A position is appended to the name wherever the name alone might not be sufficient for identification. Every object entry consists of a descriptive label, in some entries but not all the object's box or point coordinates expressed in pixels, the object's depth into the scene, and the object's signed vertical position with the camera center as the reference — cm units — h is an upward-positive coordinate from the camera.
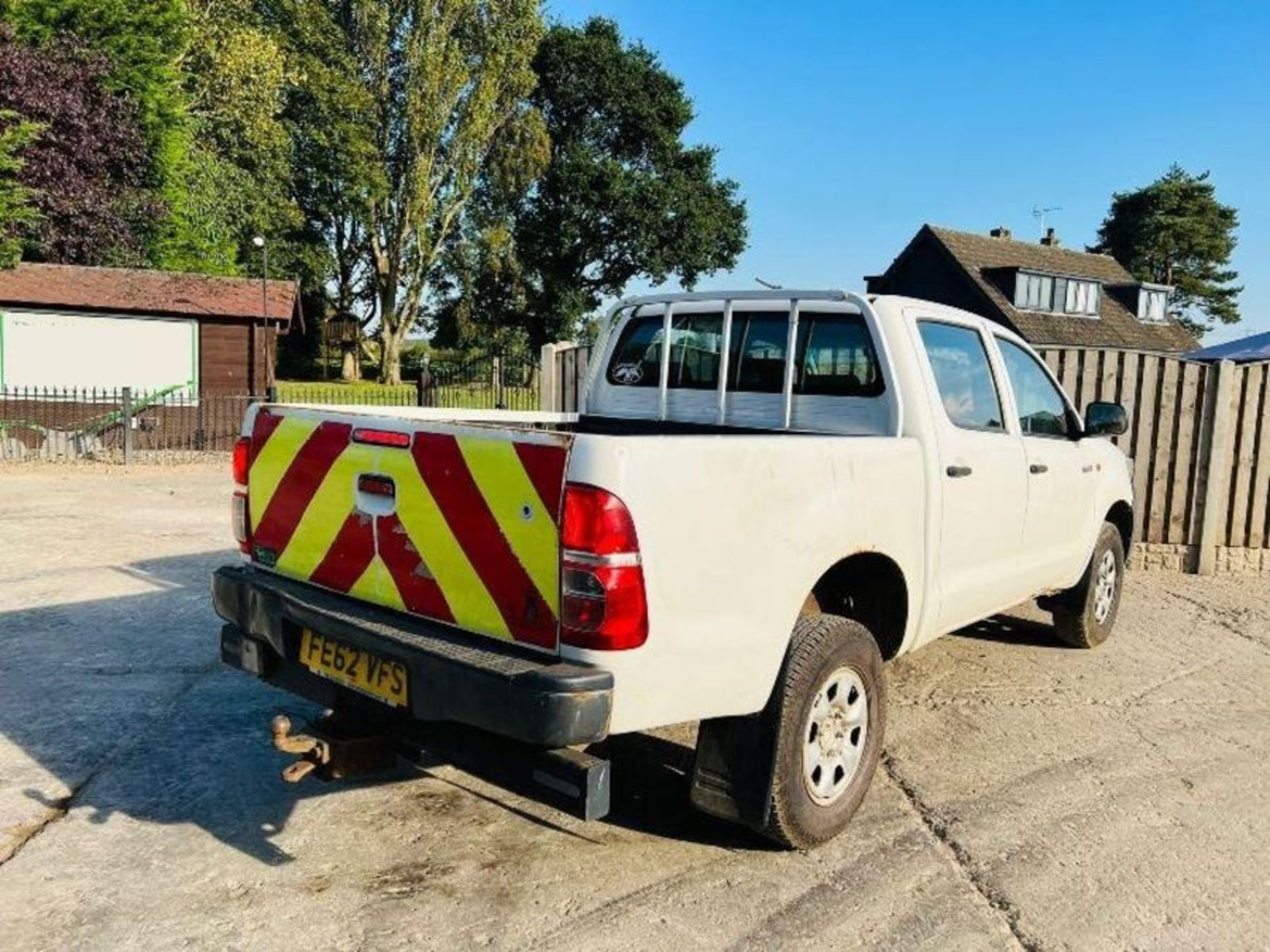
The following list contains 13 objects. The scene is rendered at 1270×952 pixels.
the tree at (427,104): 3080 +990
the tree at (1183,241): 5503 +1084
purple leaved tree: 2111 +553
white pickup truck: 259 -52
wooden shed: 1912 +104
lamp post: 2030 +168
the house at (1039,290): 3475 +510
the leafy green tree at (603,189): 4006 +904
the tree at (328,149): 3128 +844
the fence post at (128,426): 1619 -78
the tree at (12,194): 1764 +352
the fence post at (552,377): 1000 +24
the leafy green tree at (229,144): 2911 +791
